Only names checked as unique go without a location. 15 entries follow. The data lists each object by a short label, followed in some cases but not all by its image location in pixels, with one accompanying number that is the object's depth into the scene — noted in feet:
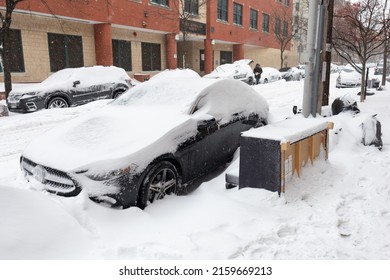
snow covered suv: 37.96
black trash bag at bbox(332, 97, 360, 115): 25.14
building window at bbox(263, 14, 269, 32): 125.21
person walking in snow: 77.71
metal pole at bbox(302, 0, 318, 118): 23.34
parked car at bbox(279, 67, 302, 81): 95.80
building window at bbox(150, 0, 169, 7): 75.39
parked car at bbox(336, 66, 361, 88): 62.85
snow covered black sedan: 12.71
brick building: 56.59
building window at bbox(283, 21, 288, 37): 134.26
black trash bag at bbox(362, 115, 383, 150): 20.68
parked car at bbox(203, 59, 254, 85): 69.99
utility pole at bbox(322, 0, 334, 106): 30.04
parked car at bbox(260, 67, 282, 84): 81.83
